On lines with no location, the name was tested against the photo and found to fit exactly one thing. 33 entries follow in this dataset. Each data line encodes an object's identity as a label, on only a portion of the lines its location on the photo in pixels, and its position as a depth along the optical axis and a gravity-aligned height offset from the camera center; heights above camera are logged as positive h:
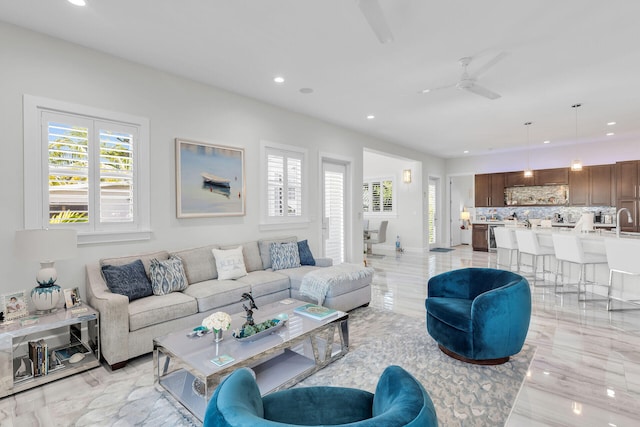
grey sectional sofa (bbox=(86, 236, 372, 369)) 2.76 -0.83
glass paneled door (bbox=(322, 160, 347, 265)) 6.11 +0.10
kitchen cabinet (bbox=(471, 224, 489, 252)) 9.55 -0.69
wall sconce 9.55 +1.14
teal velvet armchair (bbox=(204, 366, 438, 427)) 0.99 -0.67
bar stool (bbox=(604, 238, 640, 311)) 3.98 -0.54
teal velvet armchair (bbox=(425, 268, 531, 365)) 2.67 -0.93
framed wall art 4.00 +0.48
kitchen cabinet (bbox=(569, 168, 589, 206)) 8.25 +0.66
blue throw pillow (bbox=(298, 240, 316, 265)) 4.86 -0.59
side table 2.40 -1.13
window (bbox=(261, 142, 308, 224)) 5.01 +0.51
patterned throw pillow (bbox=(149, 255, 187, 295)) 3.34 -0.63
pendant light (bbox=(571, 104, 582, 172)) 6.04 +0.90
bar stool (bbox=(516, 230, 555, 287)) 5.55 -0.60
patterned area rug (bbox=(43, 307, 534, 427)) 2.14 -1.31
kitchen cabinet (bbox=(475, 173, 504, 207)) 9.59 +0.73
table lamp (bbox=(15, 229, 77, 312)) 2.63 -0.29
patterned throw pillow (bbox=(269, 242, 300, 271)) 4.56 -0.57
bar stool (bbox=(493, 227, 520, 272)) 6.28 -0.51
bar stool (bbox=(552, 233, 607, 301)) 4.71 -0.61
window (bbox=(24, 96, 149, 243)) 2.97 +0.47
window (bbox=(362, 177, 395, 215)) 10.16 +0.59
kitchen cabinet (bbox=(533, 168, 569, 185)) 8.53 +0.99
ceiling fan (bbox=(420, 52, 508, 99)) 3.47 +1.44
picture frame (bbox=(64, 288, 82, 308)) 2.90 -0.72
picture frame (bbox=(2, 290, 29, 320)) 2.61 -0.71
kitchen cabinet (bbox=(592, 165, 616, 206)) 7.87 +0.67
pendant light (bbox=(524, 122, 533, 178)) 9.13 +1.59
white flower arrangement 2.39 -0.78
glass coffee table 2.12 -0.97
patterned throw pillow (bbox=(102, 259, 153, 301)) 3.08 -0.61
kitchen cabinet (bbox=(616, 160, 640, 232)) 7.38 +0.51
